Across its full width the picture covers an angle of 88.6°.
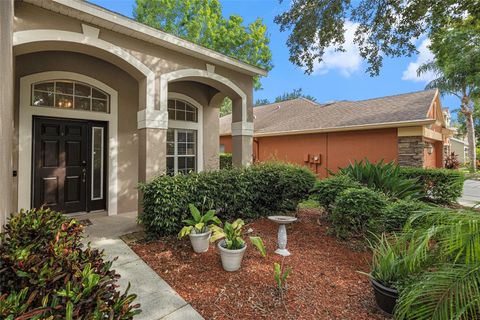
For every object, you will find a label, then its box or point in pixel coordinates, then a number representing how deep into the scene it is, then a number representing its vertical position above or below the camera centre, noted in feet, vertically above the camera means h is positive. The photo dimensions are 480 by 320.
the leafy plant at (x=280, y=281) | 8.92 -4.47
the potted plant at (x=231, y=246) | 10.39 -3.78
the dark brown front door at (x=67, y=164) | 16.75 -0.26
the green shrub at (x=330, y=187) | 15.37 -1.74
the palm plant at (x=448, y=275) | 5.35 -2.71
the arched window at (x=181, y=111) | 23.95 +4.99
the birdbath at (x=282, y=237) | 12.63 -3.96
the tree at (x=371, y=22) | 19.10 +11.38
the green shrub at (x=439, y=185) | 22.43 -2.32
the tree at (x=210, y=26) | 51.98 +29.03
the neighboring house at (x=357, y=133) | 29.84 +3.95
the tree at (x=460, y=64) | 24.84 +13.60
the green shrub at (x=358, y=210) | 13.01 -2.69
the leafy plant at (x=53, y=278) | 3.83 -2.25
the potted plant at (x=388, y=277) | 7.77 -3.87
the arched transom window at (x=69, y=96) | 16.71 +4.69
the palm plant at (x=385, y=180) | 16.48 -1.38
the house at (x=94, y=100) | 13.42 +4.44
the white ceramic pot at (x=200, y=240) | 12.19 -4.02
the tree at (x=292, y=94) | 159.67 +43.19
